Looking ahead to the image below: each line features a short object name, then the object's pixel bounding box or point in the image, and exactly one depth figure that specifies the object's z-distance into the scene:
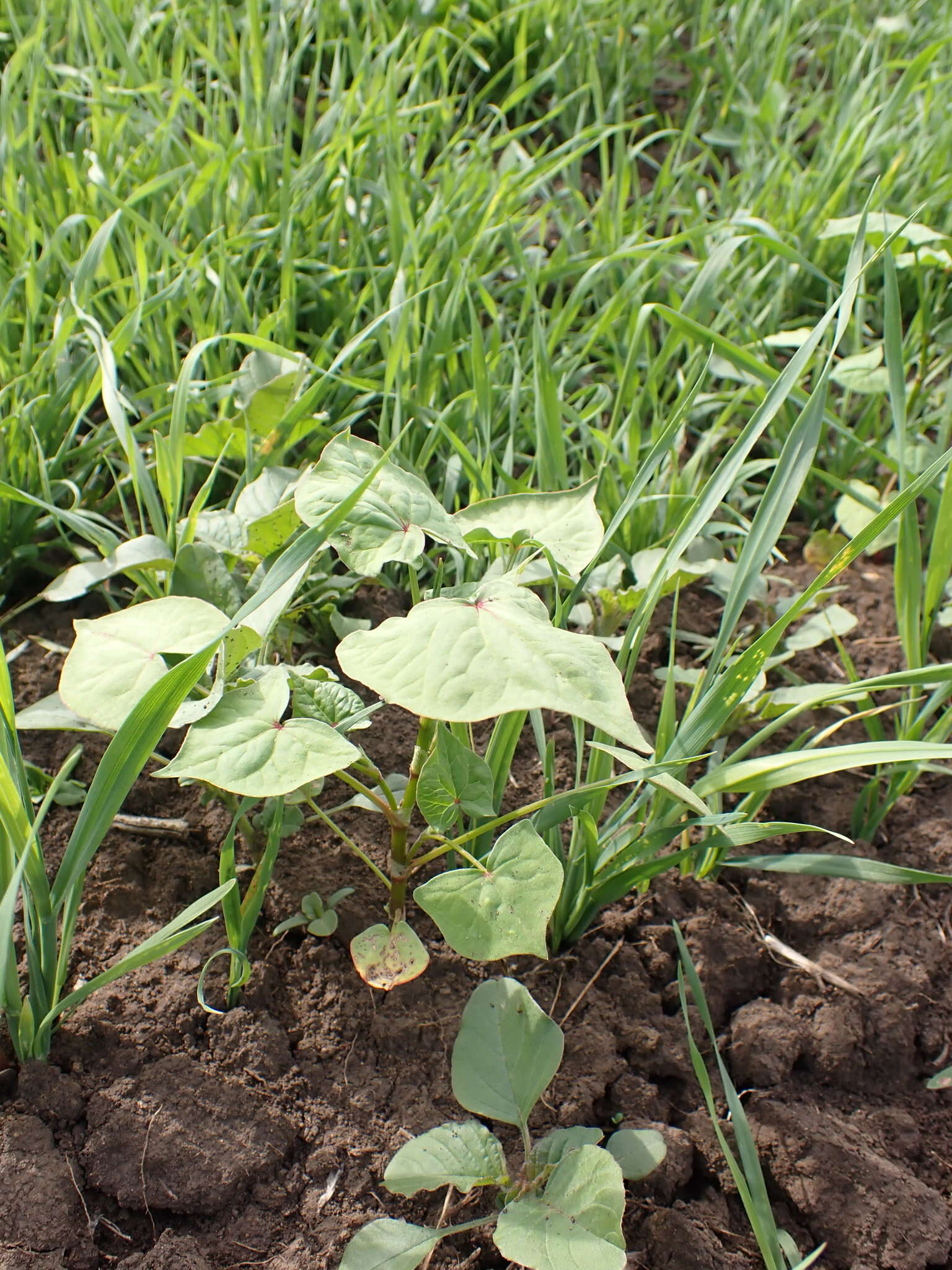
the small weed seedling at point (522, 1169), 0.34
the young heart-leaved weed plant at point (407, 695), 0.33
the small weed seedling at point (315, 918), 0.40
